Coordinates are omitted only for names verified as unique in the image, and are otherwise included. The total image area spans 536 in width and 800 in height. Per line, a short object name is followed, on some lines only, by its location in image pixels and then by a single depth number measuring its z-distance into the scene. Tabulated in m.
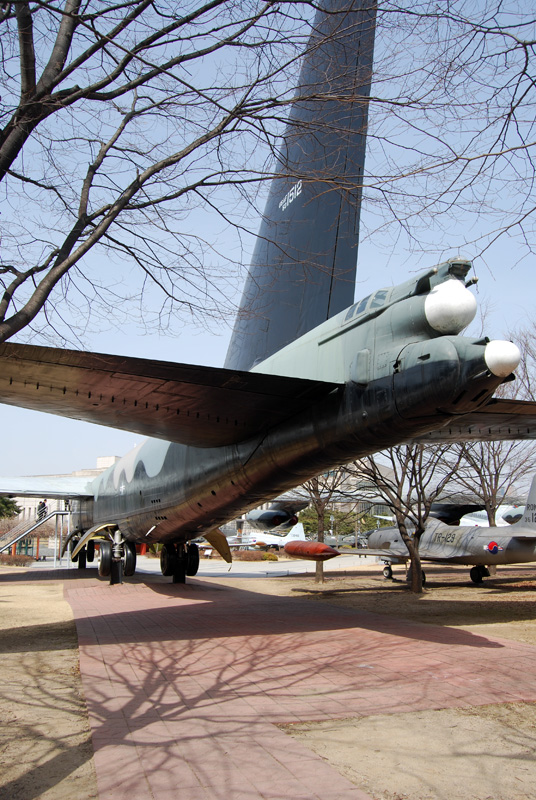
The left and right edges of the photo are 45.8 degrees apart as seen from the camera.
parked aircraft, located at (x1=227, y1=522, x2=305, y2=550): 49.56
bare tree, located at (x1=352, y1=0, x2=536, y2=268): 3.85
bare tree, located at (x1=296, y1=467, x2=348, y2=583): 18.95
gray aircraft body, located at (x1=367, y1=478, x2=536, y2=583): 18.03
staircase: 27.11
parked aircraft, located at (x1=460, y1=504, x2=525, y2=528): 26.33
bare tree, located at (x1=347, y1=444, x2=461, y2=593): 16.36
